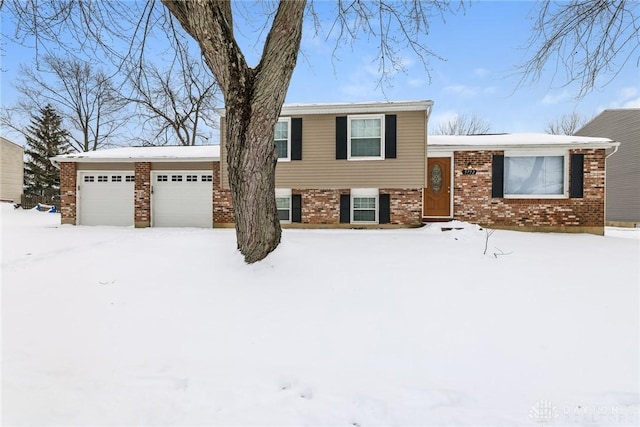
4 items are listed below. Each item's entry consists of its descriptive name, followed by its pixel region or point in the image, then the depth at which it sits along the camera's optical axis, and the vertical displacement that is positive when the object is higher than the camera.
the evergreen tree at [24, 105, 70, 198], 26.28 +5.20
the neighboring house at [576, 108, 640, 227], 15.40 +2.22
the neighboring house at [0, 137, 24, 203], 23.66 +2.75
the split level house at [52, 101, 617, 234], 9.48 +1.13
